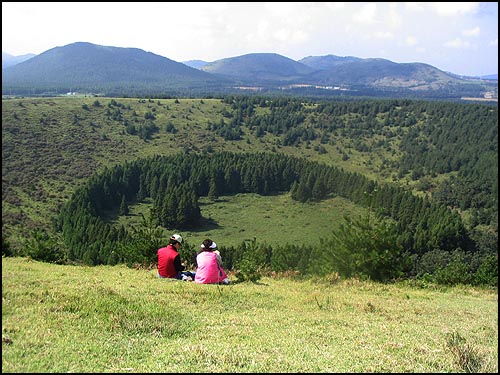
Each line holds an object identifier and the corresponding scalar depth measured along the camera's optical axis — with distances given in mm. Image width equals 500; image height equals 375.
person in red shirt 15328
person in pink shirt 14922
